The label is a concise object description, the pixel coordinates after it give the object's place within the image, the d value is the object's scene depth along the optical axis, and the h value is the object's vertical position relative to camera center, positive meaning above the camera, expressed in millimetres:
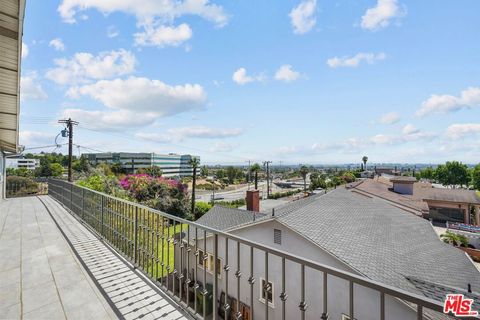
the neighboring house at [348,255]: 6840 -3350
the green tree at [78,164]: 56275 +183
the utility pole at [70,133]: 19875 +2706
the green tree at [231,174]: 92188 -3852
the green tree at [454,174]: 52688 -1928
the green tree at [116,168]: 55844 -829
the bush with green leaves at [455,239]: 18531 -5888
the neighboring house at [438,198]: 25484 -3646
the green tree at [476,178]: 44009 -2374
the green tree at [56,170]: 51394 -1197
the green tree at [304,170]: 50194 -1085
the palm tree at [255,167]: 49219 -422
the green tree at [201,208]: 31119 -5822
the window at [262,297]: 8602 -5010
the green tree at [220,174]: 96812 -4029
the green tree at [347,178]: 58538 -3269
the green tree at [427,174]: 72800 -2915
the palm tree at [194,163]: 35706 +304
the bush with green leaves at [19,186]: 14625 -1402
